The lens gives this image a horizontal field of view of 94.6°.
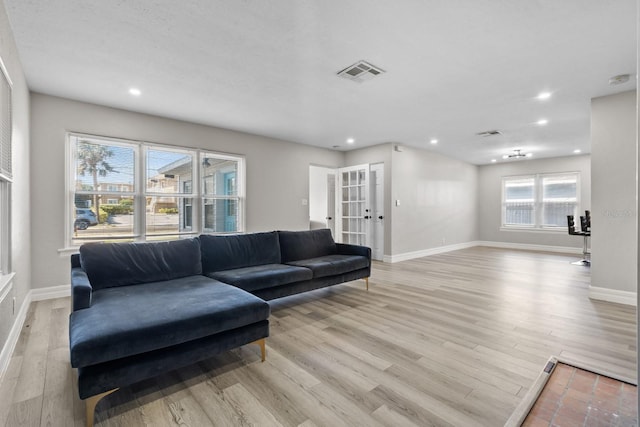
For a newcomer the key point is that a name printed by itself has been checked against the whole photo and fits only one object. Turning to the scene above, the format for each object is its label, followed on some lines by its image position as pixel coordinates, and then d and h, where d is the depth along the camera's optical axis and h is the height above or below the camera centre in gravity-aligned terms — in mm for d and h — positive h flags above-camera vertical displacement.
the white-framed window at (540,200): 7992 +343
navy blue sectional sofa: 1619 -653
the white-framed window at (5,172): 2287 +332
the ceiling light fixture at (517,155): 7344 +1499
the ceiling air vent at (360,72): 3049 +1507
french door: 6766 +138
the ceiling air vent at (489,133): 5548 +1514
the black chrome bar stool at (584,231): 6215 -436
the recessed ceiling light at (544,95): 3768 +1512
